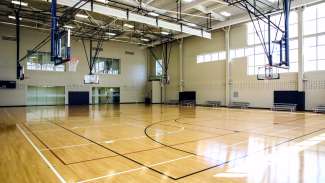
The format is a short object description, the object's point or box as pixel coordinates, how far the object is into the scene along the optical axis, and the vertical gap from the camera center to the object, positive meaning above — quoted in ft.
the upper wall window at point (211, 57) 71.87 +11.30
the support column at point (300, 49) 53.31 +9.88
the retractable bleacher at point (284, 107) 55.18 -3.94
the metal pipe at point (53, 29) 28.70 +7.91
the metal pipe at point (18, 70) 55.01 +5.08
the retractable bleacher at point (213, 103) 72.61 -3.96
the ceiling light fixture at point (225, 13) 60.95 +21.14
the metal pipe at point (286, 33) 34.86 +9.16
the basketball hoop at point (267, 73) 51.13 +4.60
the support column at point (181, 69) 85.66 +8.38
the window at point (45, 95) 77.05 -1.43
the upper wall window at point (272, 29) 55.58 +16.21
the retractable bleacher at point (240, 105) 64.83 -4.01
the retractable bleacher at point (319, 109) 51.02 -4.05
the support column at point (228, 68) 69.26 +7.02
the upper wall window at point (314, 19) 51.24 +16.51
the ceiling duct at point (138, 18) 41.50 +15.46
